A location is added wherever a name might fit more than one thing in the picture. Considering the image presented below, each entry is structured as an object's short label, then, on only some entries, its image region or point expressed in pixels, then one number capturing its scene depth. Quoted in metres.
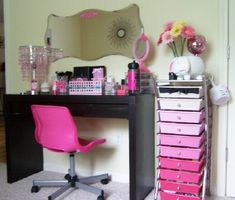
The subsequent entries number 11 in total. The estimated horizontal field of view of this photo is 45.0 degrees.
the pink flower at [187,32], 2.08
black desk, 2.05
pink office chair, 2.11
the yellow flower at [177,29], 2.06
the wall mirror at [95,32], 2.52
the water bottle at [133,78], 2.14
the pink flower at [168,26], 2.16
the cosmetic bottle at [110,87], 2.29
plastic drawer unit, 1.99
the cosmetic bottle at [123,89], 2.17
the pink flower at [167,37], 2.13
